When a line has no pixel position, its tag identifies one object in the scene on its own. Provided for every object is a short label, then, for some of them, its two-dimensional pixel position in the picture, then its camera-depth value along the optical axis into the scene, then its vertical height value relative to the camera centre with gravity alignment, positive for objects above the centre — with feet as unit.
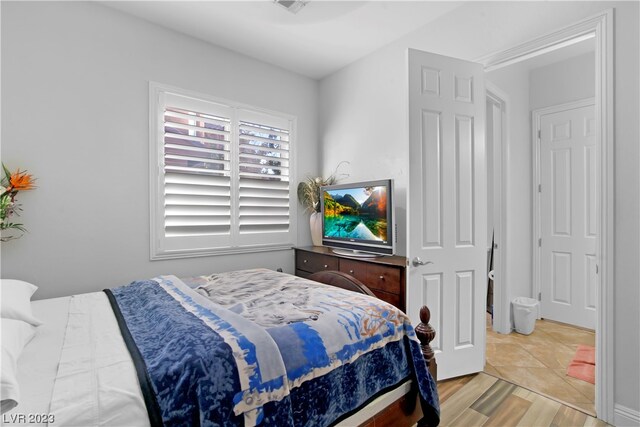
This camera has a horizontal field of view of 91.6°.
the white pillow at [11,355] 2.68 -1.51
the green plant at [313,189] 12.37 +0.97
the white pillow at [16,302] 4.41 -1.34
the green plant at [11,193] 6.97 +0.47
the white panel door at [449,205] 7.75 +0.20
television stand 9.56 -1.29
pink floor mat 8.07 -4.22
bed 3.06 -1.73
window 9.61 +1.29
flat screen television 9.32 -0.16
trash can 10.87 -3.63
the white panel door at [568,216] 11.43 -0.11
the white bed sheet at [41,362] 2.87 -1.74
